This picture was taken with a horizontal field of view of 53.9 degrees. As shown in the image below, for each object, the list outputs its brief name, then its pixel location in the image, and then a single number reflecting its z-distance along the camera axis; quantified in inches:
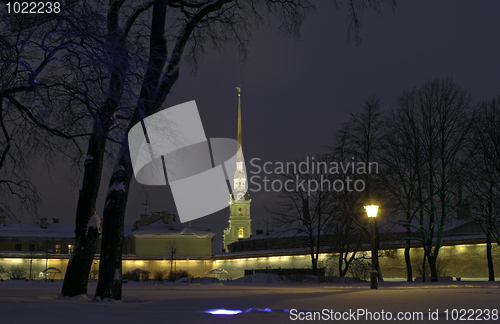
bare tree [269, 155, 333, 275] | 1528.1
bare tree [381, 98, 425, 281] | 1295.5
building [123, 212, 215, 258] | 2926.2
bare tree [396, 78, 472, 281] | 1268.5
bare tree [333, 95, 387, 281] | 1321.4
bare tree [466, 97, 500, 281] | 1314.0
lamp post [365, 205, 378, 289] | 798.6
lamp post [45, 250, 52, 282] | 2475.4
